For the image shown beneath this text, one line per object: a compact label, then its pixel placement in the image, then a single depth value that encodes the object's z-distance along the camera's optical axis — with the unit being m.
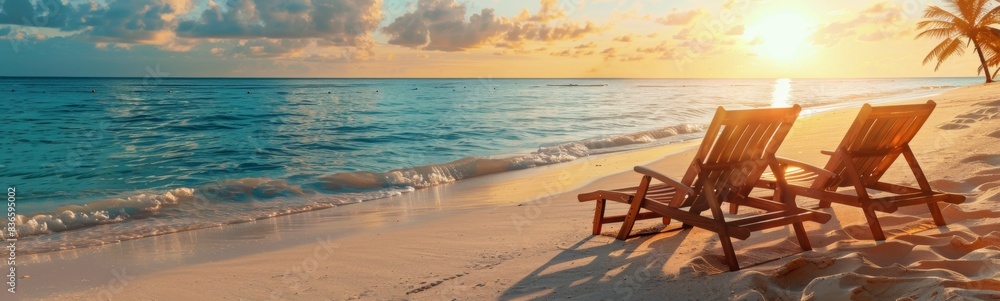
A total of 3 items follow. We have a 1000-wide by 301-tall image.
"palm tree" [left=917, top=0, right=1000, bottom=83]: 38.44
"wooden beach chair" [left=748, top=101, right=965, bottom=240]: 5.00
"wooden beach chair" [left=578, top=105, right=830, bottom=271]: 4.44
